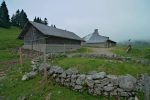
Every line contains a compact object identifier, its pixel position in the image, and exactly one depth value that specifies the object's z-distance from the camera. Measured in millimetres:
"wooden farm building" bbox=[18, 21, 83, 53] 13492
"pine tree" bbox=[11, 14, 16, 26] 34806
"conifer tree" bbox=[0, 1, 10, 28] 30224
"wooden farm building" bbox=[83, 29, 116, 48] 27314
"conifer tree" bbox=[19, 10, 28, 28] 35816
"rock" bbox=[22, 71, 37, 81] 5584
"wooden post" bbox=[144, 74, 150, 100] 3124
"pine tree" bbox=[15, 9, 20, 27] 36144
